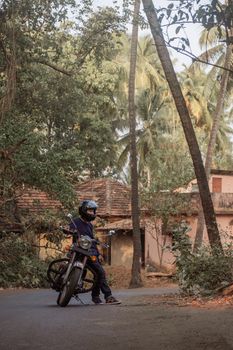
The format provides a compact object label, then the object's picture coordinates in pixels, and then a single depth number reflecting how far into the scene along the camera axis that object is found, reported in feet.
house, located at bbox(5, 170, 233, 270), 104.32
